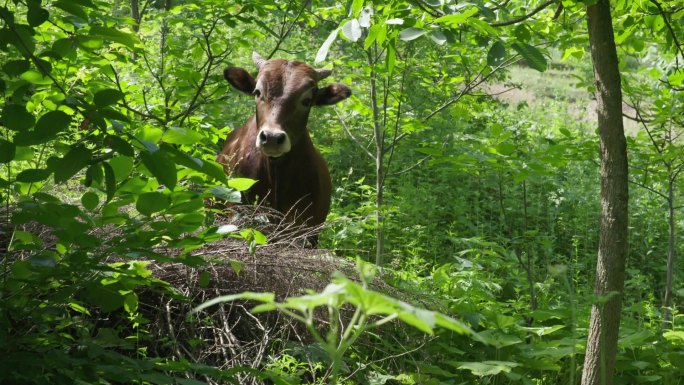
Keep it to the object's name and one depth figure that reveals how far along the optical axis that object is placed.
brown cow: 6.52
